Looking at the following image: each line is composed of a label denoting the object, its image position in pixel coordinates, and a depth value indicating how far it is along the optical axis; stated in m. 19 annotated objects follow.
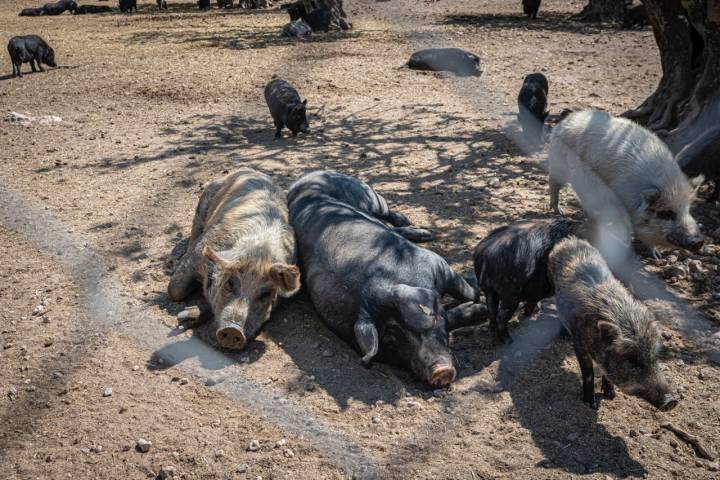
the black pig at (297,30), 16.62
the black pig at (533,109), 8.22
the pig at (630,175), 4.97
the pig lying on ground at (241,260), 4.52
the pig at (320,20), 17.52
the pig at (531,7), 17.95
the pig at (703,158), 5.98
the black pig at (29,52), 12.96
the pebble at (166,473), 3.33
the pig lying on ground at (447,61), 11.68
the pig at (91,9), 25.23
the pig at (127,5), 24.42
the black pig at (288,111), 8.69
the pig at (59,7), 24.53
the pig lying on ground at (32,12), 24.17
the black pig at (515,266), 4.30
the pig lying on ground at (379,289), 4.14
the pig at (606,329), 3.61
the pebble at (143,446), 3.51
